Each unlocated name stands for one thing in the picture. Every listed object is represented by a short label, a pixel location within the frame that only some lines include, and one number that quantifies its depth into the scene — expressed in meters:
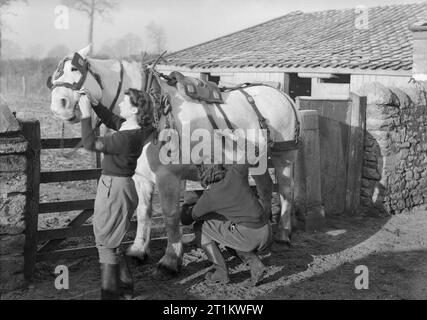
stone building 13.50
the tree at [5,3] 29.29
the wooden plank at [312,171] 7.04
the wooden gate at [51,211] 4.73
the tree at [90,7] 29.45
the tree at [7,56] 35.67
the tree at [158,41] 48.23
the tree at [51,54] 31.17
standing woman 4.01
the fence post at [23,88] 25.10
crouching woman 4.64
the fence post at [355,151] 7.99
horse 4.54
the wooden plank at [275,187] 6.65
